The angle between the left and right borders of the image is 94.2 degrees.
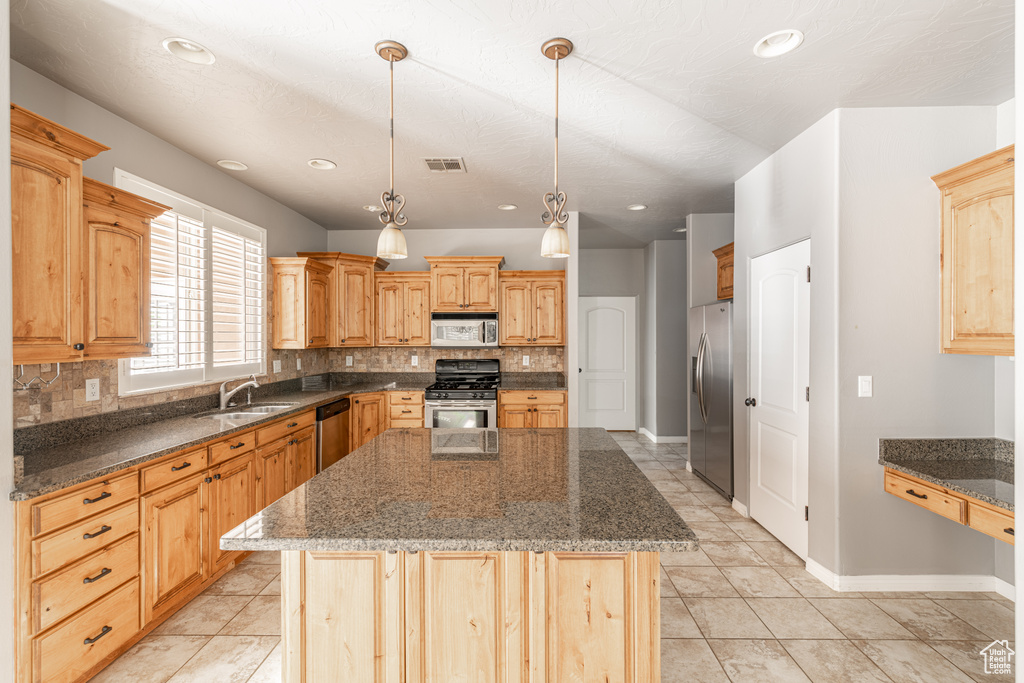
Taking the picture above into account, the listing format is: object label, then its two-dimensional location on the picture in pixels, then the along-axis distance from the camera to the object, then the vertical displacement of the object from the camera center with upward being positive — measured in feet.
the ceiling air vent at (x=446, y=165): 11.31 +4.38
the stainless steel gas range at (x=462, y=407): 15.51 -2.03
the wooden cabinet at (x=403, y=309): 17.20 +1.29
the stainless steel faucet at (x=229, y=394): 11.36 -1.12
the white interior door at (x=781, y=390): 9.95 -1.05
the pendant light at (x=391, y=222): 6.72 +1.76
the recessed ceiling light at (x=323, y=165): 11.39 +4.39
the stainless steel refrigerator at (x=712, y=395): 13.32 -1.54
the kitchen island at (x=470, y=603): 4.62 -2.55
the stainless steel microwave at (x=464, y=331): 16.83 +0.49
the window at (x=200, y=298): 9.64 +1.12
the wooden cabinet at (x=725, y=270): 14.19 +2.27
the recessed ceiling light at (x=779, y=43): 6.57 +4.27
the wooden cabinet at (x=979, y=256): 7.17 +1.42
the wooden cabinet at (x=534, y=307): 16.96 +1.34
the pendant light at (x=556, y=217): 6.77 +1.85
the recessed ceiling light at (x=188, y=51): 6.80 +4.31
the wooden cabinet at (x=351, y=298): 15.89 +1.60
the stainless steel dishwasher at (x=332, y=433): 13.09 -2.55
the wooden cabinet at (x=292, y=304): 14.11 +1.23
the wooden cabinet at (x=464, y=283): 16.74 +2.17
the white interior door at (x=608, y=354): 22.09 -0.45
